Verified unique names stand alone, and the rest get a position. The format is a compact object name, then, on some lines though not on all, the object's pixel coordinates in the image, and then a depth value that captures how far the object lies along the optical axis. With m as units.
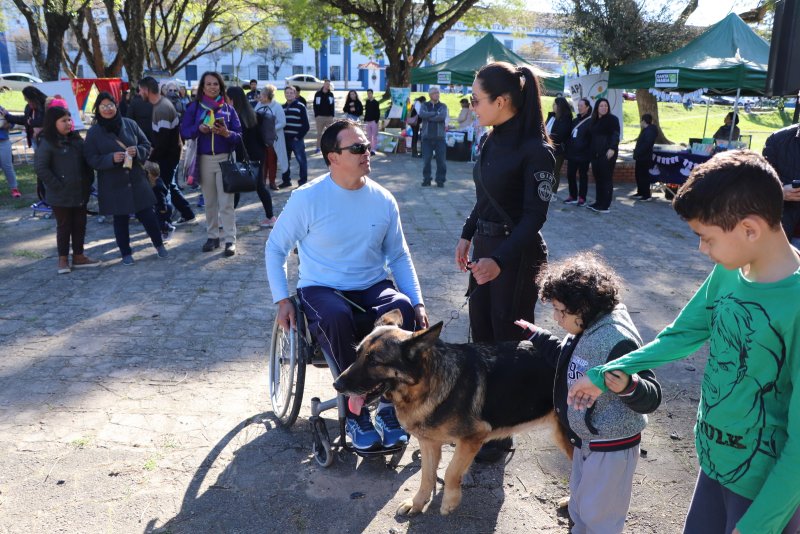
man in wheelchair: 3.53
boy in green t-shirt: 1.58
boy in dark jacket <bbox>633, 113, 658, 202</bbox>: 12.13
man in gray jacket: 13.03
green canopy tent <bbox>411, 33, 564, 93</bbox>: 17.06
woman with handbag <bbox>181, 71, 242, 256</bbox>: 7.28
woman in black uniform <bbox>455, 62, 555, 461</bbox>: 3.20
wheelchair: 3.43
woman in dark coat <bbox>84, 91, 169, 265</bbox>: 6.73
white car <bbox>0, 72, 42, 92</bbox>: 37.73
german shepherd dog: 2.80
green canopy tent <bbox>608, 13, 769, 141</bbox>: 11.55
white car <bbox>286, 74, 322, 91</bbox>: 57.00
